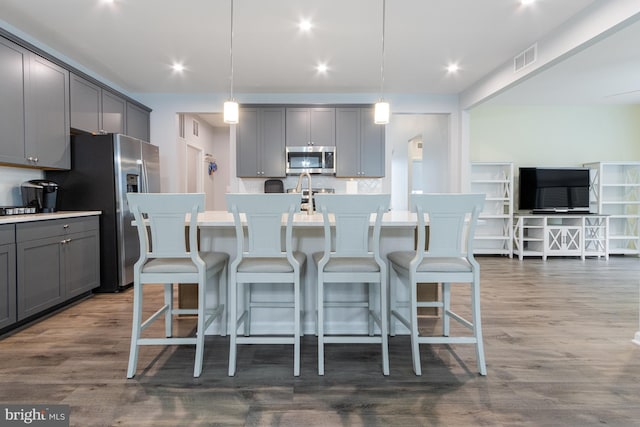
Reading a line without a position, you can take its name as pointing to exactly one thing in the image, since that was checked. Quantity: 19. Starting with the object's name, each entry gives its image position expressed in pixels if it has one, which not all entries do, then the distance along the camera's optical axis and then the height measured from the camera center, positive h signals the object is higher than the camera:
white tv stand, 5.68 -0.54
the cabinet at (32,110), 2.90 +0.82
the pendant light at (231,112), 2.86 +0.73
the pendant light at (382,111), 2.91 +0.74
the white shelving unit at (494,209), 5.96 -0.11
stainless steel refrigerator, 3.72 +0.13
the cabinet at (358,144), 5.29 +0.87
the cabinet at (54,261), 2.75 -0.52
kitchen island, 2.62 -0.63
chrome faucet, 2.72 -0.04
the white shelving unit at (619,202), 5.92 +0.01
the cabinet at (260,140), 5.30 +0.92
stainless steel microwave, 5.27 +0.64
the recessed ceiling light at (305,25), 3.14 +1.59
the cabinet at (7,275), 2.55 -0.53
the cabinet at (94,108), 3.71 +1.07
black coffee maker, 3.32 +0.08
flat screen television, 5.82 +0.21
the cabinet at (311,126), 5.29 +1.13
